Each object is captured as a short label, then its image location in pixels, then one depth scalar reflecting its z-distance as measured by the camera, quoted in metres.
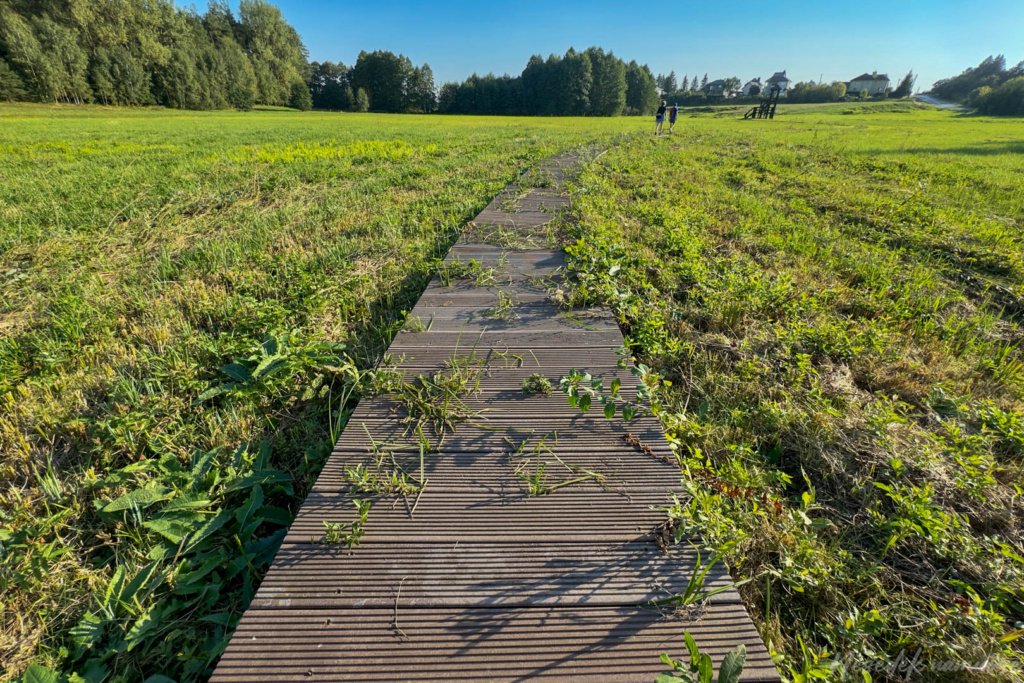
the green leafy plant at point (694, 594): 1.25
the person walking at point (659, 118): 21.19
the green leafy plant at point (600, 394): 1.99
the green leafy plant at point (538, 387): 2.26
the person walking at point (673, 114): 22.79
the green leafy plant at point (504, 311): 3.07
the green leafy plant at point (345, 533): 1.42
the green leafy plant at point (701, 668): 0.99
